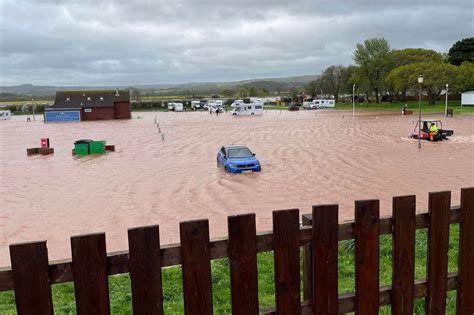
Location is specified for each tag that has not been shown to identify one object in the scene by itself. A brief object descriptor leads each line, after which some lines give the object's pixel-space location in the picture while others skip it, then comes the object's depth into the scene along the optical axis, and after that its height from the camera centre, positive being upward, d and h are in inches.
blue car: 915.4 -121.7
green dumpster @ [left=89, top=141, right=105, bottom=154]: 1328.7 -121.8
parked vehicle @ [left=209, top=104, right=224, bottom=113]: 4489.9 -87.5
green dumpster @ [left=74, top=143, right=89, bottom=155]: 1321.4 -124.8
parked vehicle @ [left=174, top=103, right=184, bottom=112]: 5035.9 -71.8
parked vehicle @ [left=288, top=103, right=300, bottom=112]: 4370.3 -112.0
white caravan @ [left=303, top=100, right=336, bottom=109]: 4589.1 -88.2
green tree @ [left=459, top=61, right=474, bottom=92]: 3312.7 +78.5
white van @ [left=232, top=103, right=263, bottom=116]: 3720.5 -93.7
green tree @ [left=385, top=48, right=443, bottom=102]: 4047.7 +288.9
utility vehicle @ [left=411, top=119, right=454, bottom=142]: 1358.3 -127.5
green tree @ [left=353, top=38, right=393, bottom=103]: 4106.8 +271.3
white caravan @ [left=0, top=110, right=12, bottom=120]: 4112.9 -70.9
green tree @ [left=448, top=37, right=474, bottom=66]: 3912.4 +313.1
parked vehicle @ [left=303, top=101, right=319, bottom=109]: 4569.4 -93.8
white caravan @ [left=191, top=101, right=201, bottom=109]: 5441.4 -57.4
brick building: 3558.1 -1.0
